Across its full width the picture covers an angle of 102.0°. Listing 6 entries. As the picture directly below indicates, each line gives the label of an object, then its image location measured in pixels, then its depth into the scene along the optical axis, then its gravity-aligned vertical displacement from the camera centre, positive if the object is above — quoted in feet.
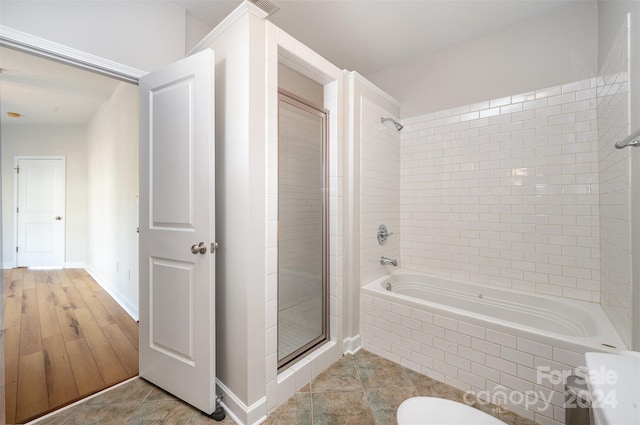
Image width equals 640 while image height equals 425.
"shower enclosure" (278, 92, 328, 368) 5.92 -0.37
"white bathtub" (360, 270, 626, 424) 4.75 -2.79
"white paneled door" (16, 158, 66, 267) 15.96 +0.16
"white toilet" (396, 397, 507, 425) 3.31 -2.67
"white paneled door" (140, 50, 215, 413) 4.75 -0.32
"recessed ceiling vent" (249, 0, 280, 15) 4.51 +3.68
